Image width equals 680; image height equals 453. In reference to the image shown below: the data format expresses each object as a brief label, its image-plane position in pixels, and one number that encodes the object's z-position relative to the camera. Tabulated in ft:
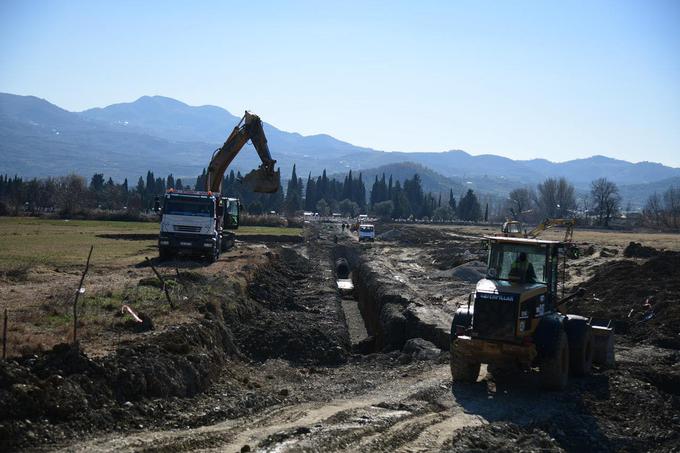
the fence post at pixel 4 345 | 37.86
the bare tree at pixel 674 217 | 377.36
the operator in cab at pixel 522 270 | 50.29
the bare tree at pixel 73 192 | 414.41
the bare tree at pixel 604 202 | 404.01
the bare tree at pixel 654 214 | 406.11
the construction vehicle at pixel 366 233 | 254.68
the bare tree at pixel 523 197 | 469.98
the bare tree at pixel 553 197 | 471.62
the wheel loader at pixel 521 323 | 46.44
